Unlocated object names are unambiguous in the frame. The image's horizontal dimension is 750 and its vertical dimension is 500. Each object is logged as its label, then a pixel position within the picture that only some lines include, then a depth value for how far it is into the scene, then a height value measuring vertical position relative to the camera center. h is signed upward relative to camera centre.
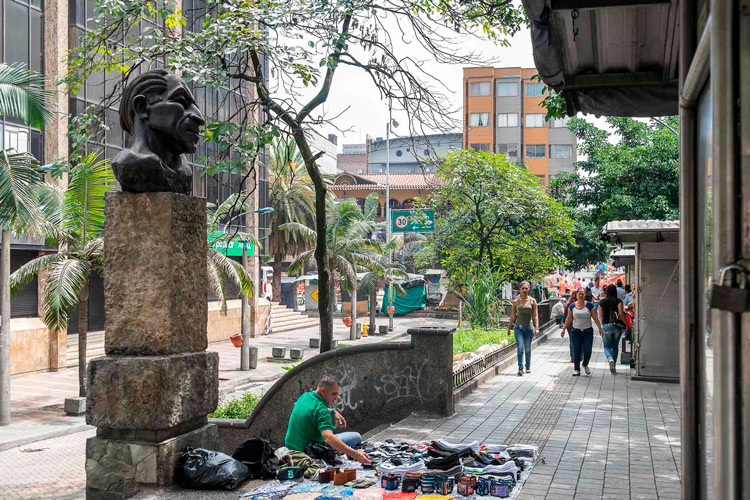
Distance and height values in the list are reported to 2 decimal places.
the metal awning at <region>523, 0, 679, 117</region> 4.50 +1.51
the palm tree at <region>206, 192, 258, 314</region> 21.88 -0.28
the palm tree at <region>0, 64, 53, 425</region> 13.51 +1.68
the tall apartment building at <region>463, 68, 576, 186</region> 66.88 +12.98
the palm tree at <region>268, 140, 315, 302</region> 39.19 +2.81
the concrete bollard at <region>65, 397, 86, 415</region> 15.78 -3.04
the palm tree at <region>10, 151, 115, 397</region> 15.72 +0.43
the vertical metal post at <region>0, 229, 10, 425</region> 14.34 -1.33
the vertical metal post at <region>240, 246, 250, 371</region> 23.69 -2.38
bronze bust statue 6.14 +1.21
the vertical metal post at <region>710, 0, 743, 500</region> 1.71 +0.11
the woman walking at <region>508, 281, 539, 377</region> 14.33 -1.16
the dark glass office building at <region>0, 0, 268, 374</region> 20.55 +5.18
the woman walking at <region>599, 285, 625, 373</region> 14.44 -1.07
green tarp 48.09 -2.32
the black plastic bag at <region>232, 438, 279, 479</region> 6.53 -1.76
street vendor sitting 7.09 -1.51
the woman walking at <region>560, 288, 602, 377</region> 14.39 -1.23
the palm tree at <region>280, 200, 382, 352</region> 33.16 +0.99
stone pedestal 5.75 -0.72
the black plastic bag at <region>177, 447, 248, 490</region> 5.83 -1.66
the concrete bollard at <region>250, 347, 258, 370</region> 23.72 -3.03
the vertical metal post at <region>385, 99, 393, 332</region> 37.56 -1.33
